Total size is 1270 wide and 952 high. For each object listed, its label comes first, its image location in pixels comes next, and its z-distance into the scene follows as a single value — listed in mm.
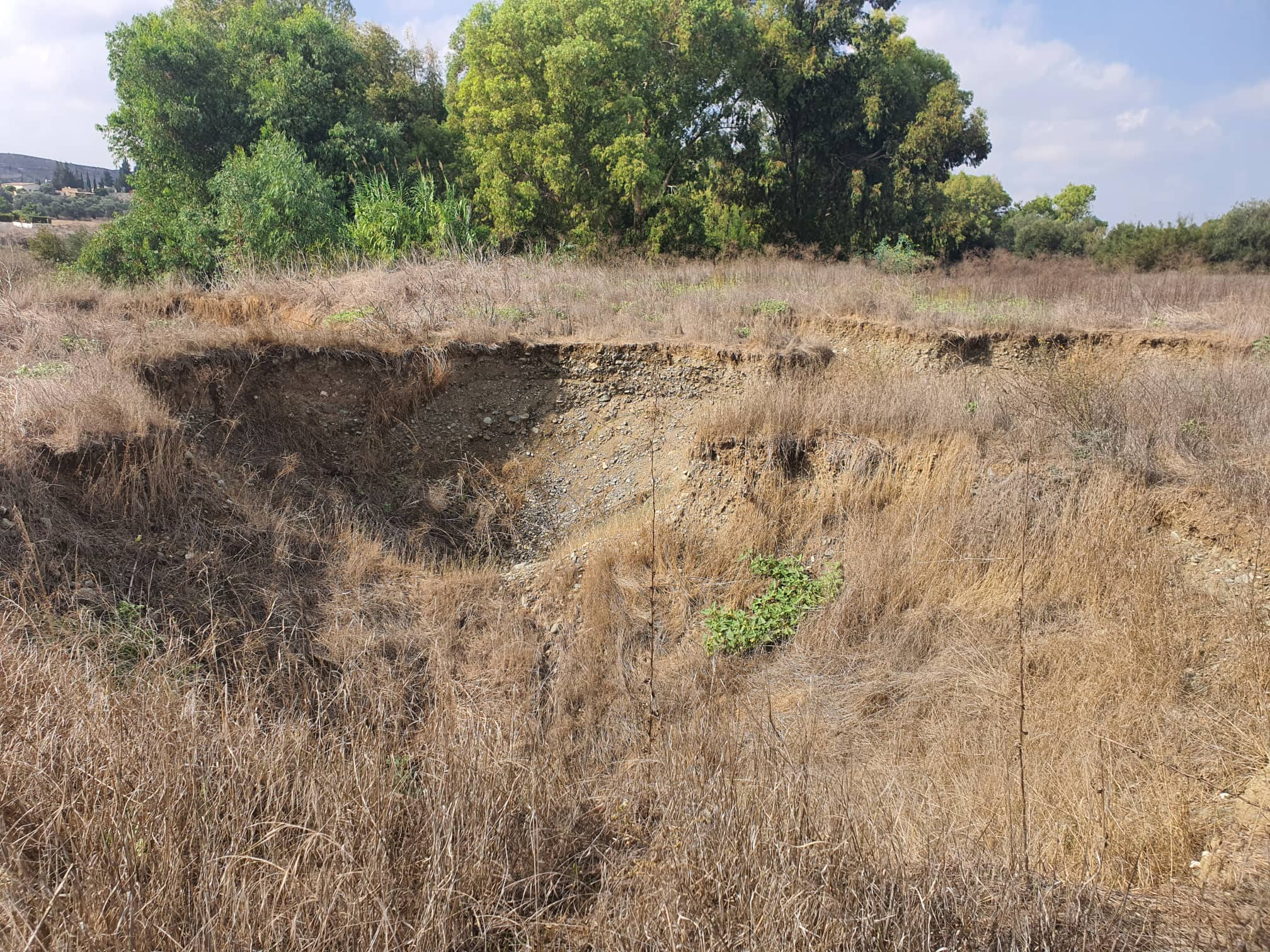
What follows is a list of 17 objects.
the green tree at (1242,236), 17906
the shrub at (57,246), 16906
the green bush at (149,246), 12328
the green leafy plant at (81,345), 6926
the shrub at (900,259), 14109
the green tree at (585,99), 16844
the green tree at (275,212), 11352
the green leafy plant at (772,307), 9992
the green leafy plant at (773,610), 5695
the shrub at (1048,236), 24672
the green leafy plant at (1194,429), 6445
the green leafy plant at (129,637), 4195
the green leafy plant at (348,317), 8266
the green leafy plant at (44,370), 6184
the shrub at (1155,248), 17734
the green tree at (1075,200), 42438
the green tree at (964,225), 19328
